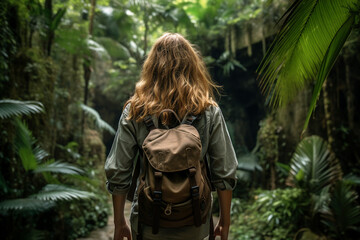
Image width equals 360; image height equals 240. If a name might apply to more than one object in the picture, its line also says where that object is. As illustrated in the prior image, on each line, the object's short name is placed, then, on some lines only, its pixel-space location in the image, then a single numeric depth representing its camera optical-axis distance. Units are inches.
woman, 65.5
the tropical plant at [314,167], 190.2
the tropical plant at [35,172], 129.0
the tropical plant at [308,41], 53.2
